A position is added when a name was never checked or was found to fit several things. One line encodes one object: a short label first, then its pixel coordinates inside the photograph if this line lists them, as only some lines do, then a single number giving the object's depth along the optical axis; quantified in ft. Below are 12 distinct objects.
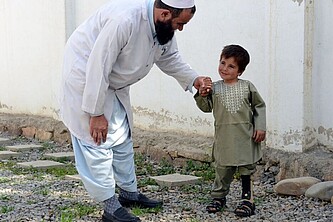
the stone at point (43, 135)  27.45
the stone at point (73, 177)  19.51
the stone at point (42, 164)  21.63
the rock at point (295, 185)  16.84
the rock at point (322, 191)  16.22
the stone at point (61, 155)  23.27
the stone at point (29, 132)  28.22
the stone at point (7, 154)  23.94
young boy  14.79
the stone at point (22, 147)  25.29
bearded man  13.07
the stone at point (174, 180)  18.38
